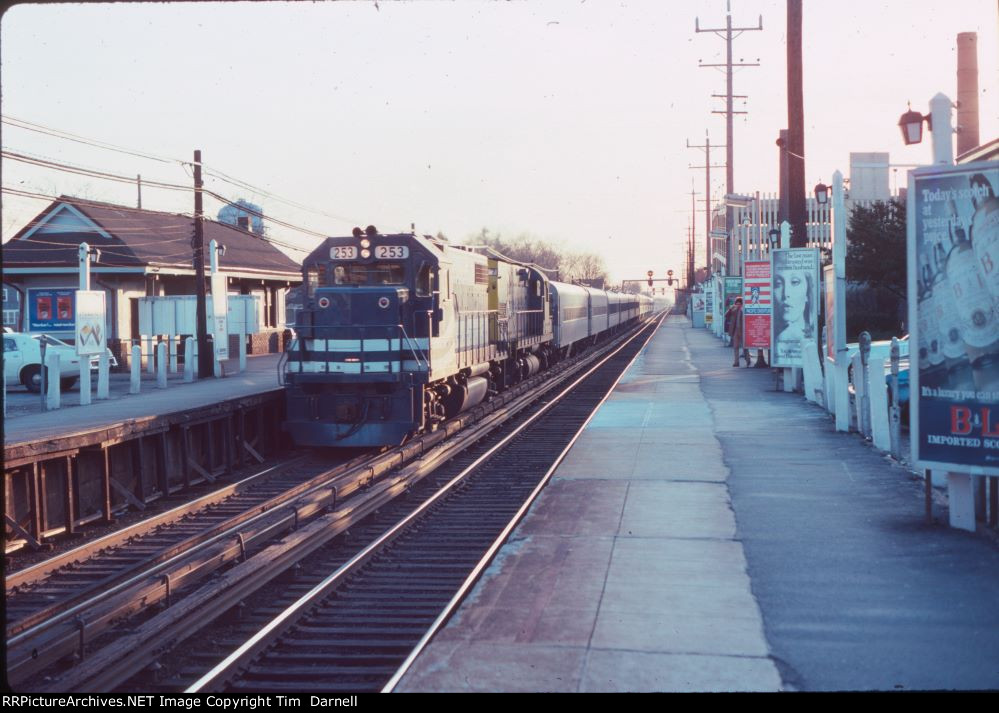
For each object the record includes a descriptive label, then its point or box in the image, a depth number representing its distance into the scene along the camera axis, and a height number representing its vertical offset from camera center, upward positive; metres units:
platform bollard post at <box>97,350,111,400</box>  22.00 -1.15
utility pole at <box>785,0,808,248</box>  21.58 +4.49
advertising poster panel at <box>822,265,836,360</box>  16.36 +0.21
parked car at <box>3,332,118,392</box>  25.77 -0.84
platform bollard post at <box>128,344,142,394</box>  23.23 -1.01
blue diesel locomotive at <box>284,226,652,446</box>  15.93 -0.31
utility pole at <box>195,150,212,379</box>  27.44 +1.20
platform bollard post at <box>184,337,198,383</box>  27.20 -0.89
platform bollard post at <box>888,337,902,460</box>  14.12 -1.55
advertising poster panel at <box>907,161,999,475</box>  8.54 -0.01
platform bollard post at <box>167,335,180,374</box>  33.62 -0.76
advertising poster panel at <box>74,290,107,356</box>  20.62 +0.08
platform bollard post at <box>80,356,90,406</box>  20.73 -1.11
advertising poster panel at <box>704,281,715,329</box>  67.81 +0.91
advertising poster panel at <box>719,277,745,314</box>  42.84 +1.31
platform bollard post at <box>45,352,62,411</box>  20.11 -1.11
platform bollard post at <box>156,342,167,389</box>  25.50 -0.94
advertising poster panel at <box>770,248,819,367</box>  22.42 +0.44
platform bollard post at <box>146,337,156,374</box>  31.19 -0.89
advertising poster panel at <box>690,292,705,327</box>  82.81 +0.68
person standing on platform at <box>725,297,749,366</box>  34.09 -0.34
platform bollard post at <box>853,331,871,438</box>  16.20 -1.40
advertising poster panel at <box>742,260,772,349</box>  26.78 +0.32
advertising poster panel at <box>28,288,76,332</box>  28.34 +0.49
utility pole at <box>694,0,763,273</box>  49.12 +10.27
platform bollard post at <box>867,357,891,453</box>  14.57 -1.35
